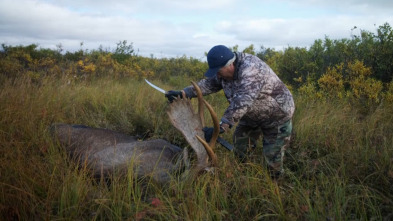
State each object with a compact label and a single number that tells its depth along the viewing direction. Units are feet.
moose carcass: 10.25
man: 10.46
